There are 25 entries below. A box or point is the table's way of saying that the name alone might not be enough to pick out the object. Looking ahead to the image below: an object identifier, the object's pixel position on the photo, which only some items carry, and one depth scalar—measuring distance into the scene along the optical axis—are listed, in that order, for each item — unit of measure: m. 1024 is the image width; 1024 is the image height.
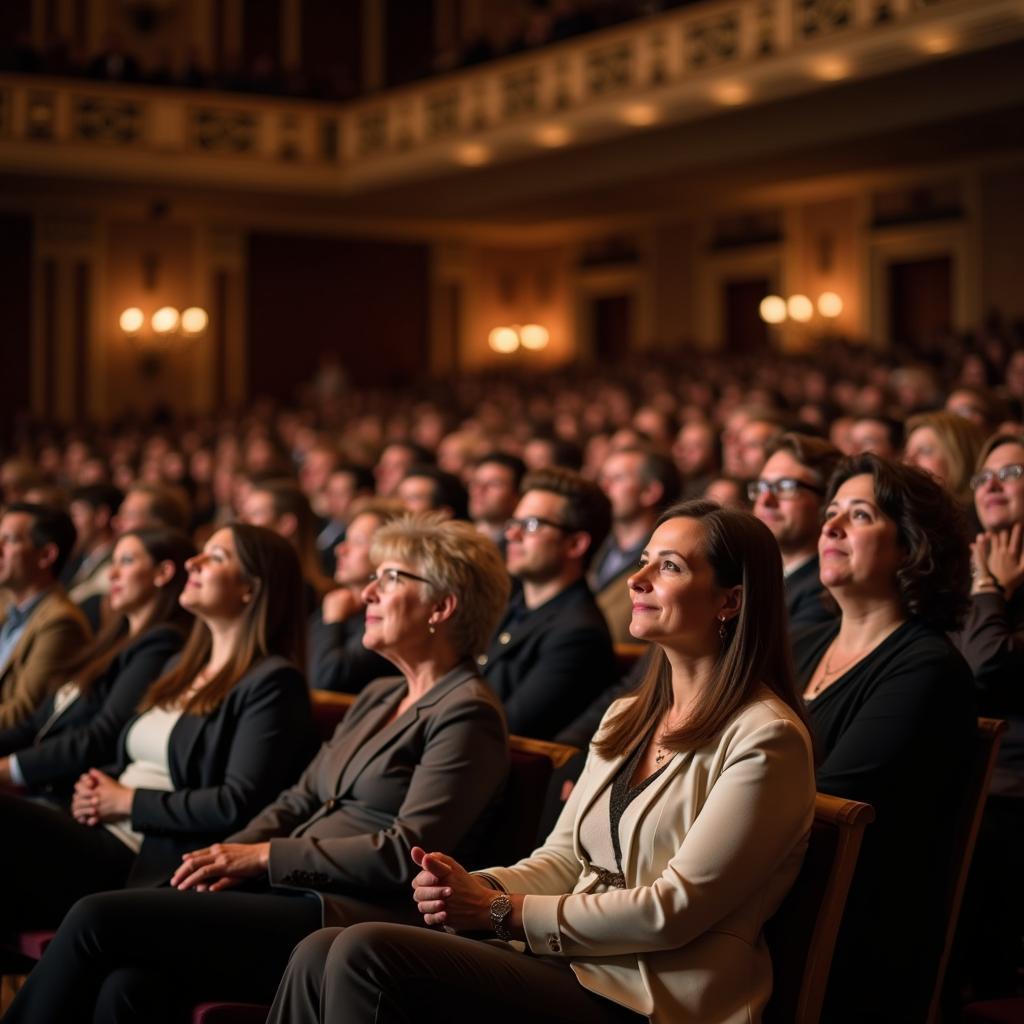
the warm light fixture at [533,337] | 18.16
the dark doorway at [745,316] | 15.91
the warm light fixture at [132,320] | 15.61
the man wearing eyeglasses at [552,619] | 3.26
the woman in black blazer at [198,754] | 2.85
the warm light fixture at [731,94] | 11.09
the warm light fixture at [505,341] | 18.11
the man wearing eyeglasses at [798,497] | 3.30
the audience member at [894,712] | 2.15
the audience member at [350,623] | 3.69
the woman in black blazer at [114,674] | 3.35
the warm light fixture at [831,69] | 10.27
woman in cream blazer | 1.94
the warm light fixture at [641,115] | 11.93
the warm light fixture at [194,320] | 15.32
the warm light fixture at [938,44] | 9.47
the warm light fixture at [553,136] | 12.77
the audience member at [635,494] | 4.30
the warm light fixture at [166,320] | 15.48
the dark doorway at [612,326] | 17.44
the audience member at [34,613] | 3.77
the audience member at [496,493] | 4.54
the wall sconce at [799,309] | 14.83
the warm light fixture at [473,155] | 13.54
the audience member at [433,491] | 4.56
